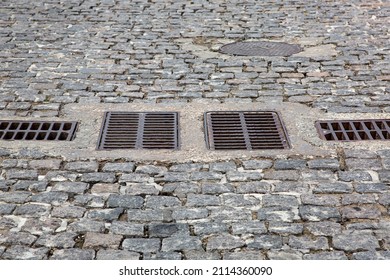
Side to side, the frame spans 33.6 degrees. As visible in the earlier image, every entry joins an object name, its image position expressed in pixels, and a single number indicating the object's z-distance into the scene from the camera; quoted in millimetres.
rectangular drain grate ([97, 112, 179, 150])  5469
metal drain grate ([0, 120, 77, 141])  5613
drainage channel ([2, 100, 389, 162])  5281
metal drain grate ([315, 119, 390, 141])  5562
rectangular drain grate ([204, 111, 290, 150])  5438
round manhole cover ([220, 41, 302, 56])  8102
